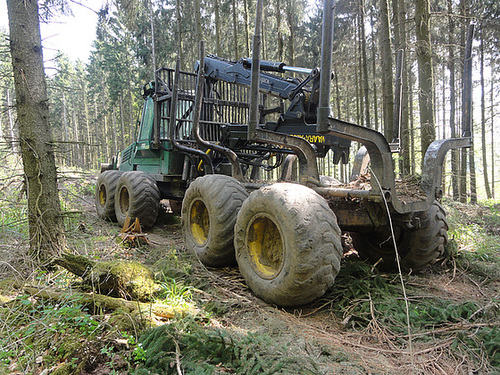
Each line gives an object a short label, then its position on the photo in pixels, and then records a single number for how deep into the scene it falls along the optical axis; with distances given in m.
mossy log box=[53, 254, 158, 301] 3.03
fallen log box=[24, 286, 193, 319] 2.66
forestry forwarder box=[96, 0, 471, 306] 2.97
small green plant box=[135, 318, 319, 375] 2.01
